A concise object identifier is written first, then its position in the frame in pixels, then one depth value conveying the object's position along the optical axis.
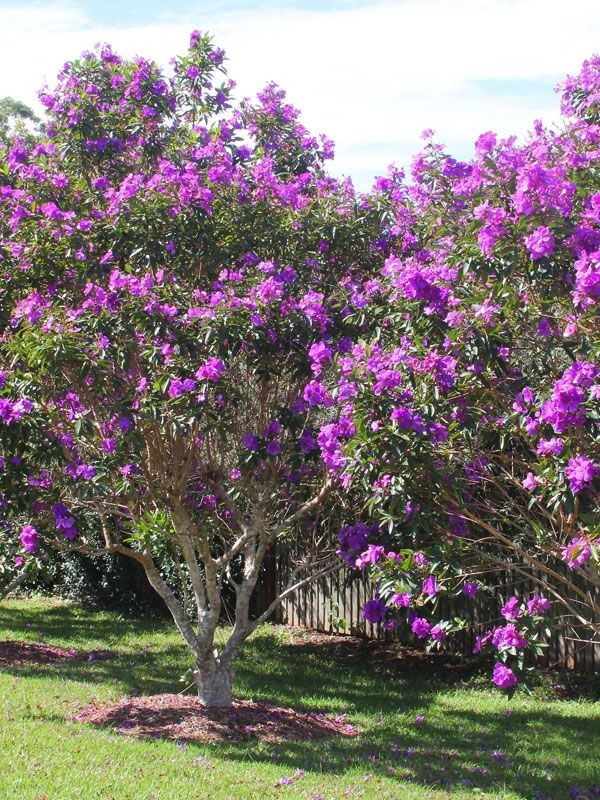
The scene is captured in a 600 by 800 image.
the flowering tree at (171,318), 5.60
